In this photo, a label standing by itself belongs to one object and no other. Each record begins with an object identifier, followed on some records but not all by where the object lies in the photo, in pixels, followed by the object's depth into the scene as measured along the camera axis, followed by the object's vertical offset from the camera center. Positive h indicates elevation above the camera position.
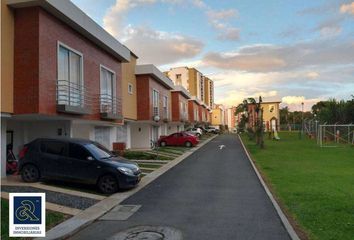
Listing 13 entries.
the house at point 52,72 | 14.09 +2.51
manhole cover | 7.77 -2.09
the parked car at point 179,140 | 39.59 -0.92
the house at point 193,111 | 66.62 +3.57
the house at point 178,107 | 50.25 +3.18
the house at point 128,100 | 29.64 +2.48
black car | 13.09 -1.10
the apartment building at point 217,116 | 126.49 +4.84
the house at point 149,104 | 33.03 +2.44
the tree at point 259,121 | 35.58 +0.84
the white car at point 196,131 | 56.78 -0.06
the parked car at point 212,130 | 81.78 +0.07
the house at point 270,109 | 95.94 +4.97
